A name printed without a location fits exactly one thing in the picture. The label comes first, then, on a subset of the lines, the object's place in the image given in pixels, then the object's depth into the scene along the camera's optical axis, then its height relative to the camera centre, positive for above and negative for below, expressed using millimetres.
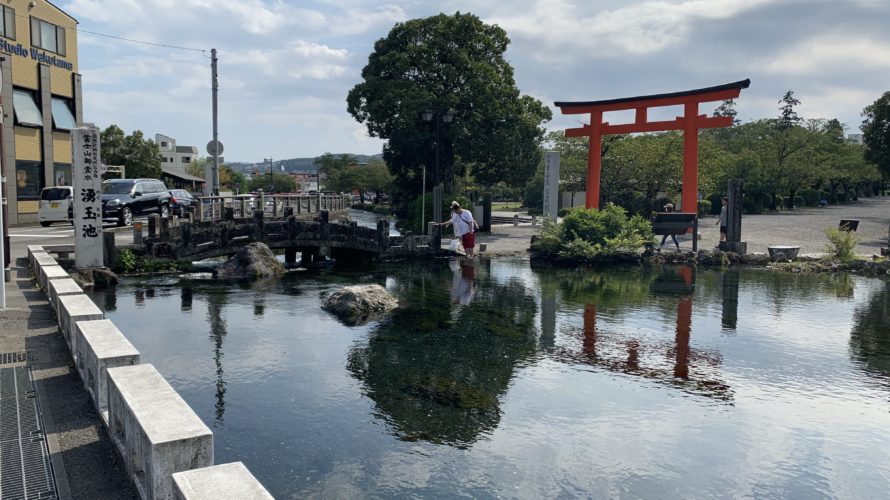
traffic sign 26438 +2081
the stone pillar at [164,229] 18875 -860
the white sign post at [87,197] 14633 +11
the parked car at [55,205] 26594 -319
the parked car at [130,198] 27312 +2
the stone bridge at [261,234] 19141 -1057
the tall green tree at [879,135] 41231 +4949
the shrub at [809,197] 56094 +1251
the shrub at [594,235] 22109 -958
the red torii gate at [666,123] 27578 +3781
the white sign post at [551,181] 27141 +1061
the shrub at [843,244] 20984 -1020
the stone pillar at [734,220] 22516 -346
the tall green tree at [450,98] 30719 +5071
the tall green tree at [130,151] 51372 +3689
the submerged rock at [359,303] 12992 -2037
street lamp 24917 +429
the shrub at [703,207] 45691 +181
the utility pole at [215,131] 26905 +2787
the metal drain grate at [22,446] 4594 -1969
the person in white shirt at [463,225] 20234 -616
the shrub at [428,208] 28802 -182
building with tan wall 29969 +4721
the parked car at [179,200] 28172 -28
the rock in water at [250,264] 18203 -1789
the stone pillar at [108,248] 17172 -1303
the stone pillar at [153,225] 18891 -755
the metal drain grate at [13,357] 7443 -1844
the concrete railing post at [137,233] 19062 -1005
